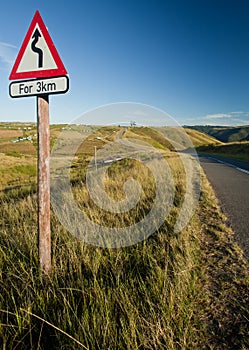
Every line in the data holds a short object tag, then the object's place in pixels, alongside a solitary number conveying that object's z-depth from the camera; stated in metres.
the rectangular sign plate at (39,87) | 2.14
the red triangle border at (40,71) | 2.16
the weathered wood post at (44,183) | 2.32
